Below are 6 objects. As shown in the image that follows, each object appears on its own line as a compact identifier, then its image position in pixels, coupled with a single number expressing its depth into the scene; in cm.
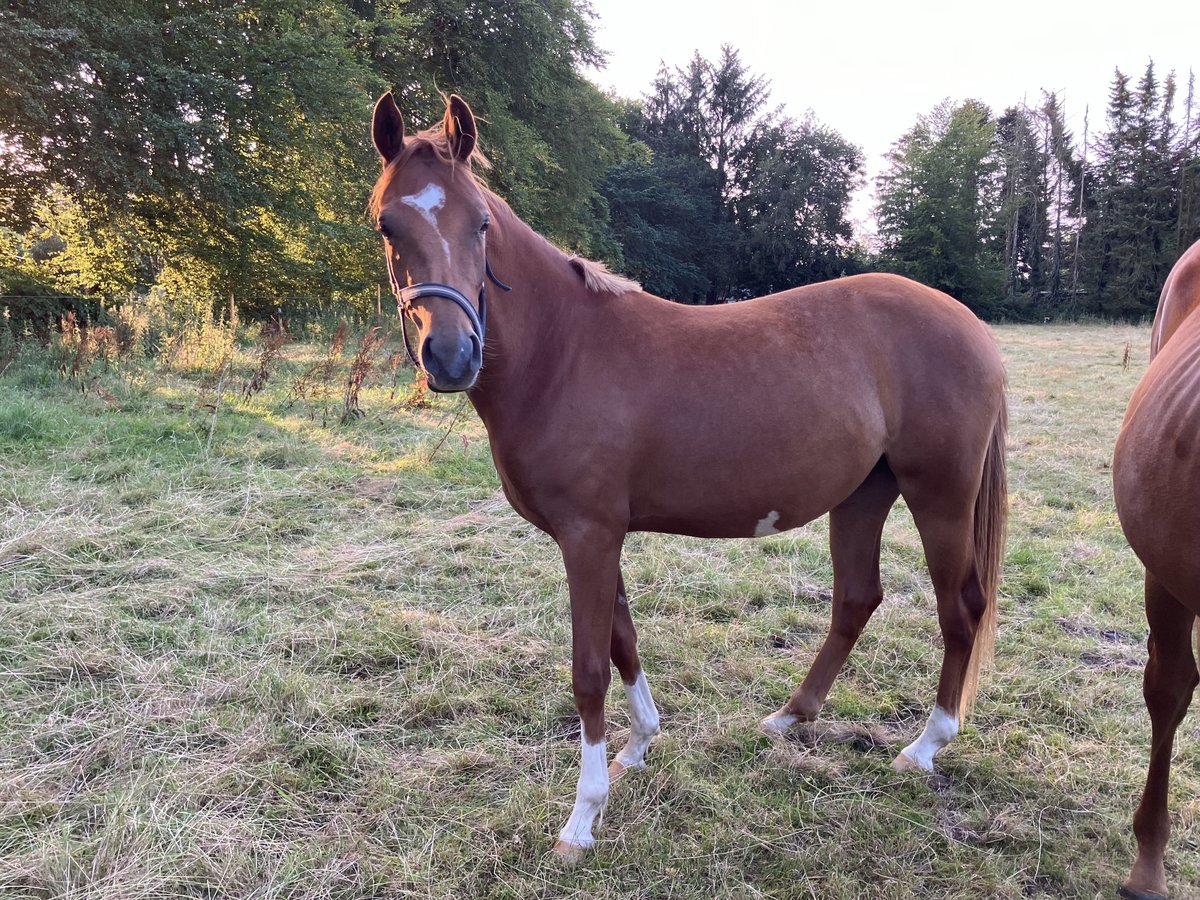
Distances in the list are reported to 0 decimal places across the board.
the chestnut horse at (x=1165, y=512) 130
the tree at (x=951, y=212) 3002
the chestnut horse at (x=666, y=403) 176
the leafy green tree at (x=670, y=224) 2912
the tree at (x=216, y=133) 871
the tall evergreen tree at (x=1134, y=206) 2691
